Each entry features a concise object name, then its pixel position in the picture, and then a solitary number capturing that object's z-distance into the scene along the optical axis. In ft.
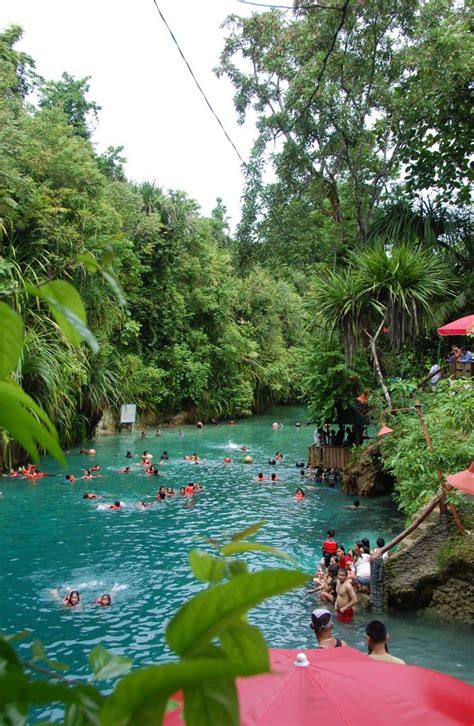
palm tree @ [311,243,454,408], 44.32
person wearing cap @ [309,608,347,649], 20.98
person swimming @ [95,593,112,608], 31.22
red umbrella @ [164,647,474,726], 11.96
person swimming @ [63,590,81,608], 31.09
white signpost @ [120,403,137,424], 87.04
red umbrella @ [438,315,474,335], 41.45
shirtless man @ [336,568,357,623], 28.55
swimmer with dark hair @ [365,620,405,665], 18.48
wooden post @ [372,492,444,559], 27.04
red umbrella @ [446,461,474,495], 21.75
